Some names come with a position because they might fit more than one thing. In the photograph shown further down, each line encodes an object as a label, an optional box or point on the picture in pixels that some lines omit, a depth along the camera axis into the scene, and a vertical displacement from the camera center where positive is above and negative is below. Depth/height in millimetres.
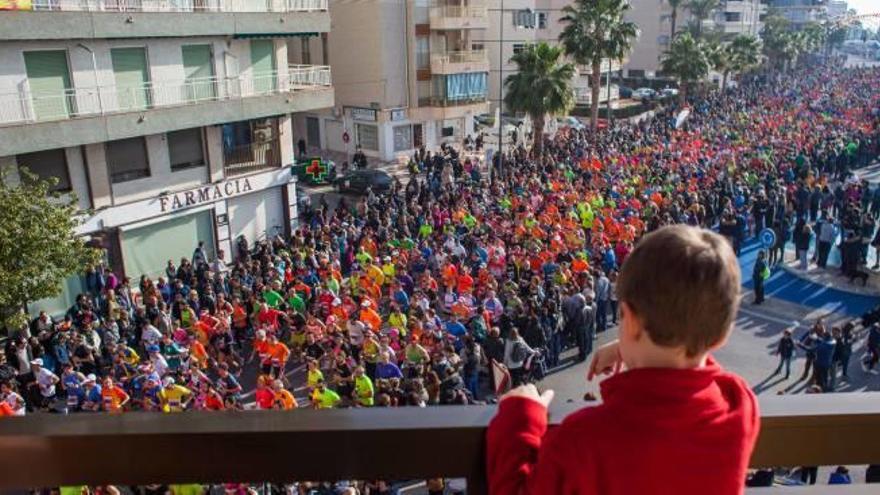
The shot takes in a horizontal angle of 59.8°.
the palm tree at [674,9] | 80062 +2294
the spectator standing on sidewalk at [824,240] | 22688 -6080
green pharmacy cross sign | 37219 -6079
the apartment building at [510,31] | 55281 +299
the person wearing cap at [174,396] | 12067 -5409
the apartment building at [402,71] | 42531 -1814
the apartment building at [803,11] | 136500 +3076
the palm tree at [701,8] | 82500 +2404
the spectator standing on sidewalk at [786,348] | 15445 -6275
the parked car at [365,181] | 34594 -6240
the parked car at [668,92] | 67438 -5287
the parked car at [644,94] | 67294 -5322
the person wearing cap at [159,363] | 13531 -5500
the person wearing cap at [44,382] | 13570 -5764
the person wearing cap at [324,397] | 11820 -5332
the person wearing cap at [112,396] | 12180 -5435
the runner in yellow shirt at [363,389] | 12430 -5496
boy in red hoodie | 1499 -742
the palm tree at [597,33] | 44469 +7
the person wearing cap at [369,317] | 15352 -5392
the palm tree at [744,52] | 69438 -1965
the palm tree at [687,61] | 58531 -2207
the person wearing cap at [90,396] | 12484 -5541
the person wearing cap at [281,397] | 11664 -5284
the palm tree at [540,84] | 36219 -2246
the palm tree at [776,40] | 88812 -1210
